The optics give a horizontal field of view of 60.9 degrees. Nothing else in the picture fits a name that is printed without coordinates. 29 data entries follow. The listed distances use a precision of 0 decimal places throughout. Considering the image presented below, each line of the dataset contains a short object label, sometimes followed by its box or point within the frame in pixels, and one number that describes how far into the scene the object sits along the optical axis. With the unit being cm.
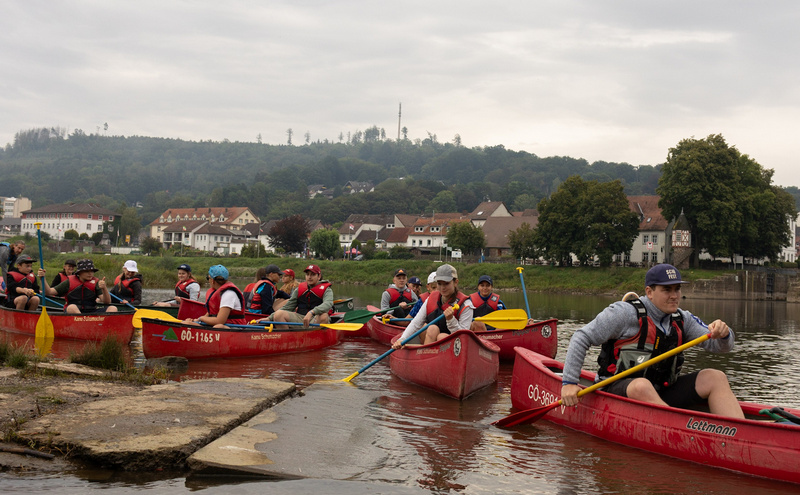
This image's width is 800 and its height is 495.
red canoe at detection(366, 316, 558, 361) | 1356
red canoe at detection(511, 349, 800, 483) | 598
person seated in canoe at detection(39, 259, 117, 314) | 1481
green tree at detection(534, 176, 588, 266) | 5962
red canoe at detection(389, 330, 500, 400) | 962
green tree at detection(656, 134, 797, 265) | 5234
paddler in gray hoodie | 641
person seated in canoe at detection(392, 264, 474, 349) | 988
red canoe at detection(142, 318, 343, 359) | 1236
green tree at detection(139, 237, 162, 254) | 9131
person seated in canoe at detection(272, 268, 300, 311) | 1628
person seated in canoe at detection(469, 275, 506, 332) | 1502
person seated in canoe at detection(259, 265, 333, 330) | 1495
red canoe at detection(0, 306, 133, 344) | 1407
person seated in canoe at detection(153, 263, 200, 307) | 1659
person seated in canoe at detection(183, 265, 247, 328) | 1298
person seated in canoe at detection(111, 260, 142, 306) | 1694
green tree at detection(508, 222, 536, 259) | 6562
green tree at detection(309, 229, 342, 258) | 8350
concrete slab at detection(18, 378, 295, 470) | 554
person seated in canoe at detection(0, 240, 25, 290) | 1636
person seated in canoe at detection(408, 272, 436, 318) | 1221
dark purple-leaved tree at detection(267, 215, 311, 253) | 8756
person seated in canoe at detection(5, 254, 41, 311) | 1490
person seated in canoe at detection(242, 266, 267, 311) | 1573
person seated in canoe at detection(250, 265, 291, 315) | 1533
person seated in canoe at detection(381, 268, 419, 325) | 1714
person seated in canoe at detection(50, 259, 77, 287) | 1551
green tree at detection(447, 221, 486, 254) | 7906
